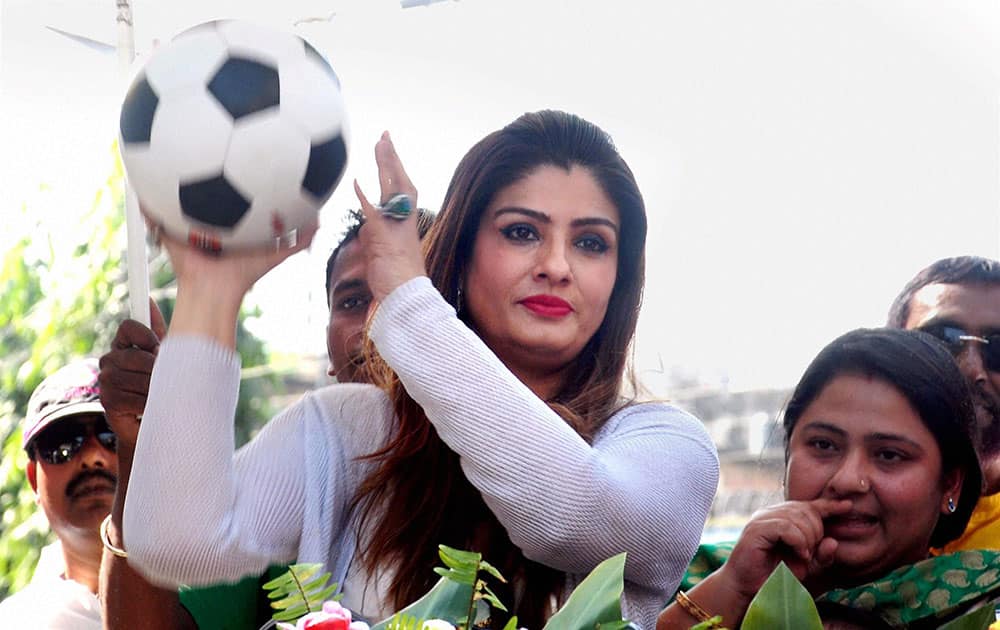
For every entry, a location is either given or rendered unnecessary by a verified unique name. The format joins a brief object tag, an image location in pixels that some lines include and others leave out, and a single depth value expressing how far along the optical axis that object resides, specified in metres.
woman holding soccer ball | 2.22
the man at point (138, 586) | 2.41
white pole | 2.54
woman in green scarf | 2.39
